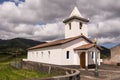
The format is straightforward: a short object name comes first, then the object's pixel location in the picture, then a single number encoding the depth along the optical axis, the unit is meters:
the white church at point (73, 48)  12.46
